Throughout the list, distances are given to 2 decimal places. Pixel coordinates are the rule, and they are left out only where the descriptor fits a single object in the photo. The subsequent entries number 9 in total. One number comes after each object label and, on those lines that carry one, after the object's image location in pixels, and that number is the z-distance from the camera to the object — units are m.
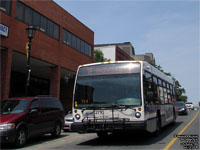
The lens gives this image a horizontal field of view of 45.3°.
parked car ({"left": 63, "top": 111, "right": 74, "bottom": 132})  14.61
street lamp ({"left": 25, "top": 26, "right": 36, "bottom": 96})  13.22
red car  8.68
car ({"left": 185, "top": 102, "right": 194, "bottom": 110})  48.57
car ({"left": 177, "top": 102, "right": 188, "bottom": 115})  27.47
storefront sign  16.08
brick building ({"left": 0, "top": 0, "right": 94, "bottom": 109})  16.89
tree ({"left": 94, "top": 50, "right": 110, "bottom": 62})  50.34
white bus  8.32
